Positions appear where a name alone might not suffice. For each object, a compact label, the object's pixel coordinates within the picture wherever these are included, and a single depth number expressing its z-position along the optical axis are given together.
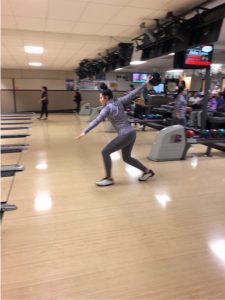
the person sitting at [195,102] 10.35
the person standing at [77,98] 15.35
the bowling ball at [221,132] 5.82
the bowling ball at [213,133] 5.86
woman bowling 3.54
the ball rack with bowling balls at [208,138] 5.21
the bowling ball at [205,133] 5.83
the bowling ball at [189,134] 5.19
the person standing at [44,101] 12.14
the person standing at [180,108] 6.71
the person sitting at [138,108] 10.72
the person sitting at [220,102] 8.48
